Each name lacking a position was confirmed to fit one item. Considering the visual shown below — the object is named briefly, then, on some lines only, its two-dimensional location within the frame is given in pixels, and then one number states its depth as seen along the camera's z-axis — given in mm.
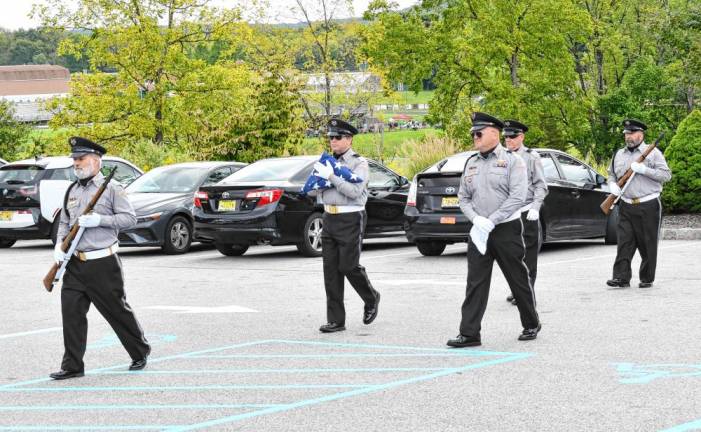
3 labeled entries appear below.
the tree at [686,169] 21594
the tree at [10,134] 36938
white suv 20000
